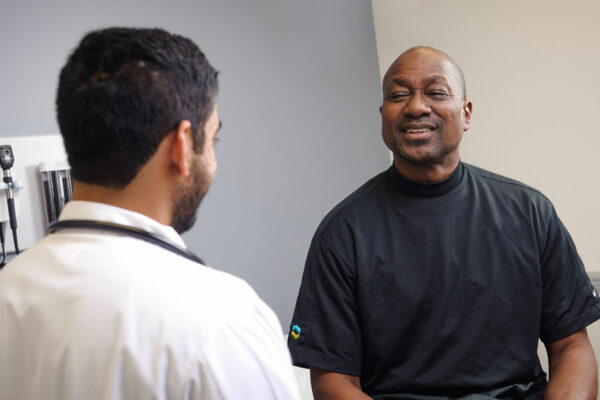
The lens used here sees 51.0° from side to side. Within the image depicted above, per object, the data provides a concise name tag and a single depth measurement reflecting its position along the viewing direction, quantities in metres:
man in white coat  0.69
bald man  1.44
